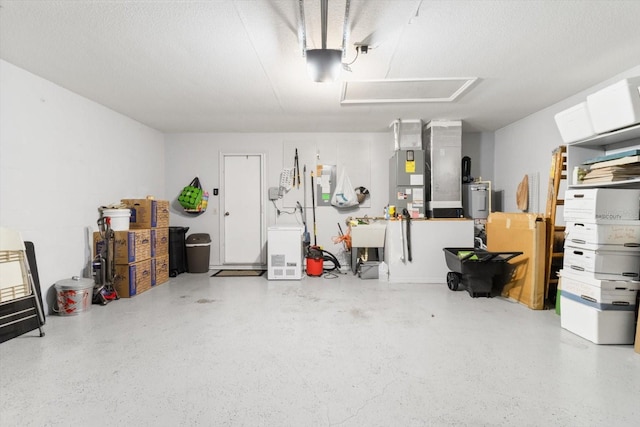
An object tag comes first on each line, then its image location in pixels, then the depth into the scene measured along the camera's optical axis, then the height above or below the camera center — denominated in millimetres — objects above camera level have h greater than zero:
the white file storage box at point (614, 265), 2619 -497
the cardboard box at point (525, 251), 3494 -543
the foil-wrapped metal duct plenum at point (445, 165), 4977 +657
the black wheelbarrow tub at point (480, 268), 3869 -783
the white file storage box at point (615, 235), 2619 -243
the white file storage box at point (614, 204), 2641 +20
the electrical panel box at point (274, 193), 5805 +236
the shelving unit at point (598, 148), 2863 +599
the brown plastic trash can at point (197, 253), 5484 -838
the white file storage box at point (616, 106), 2443 +837
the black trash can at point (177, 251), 5312 -795
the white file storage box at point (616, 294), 2586 -728
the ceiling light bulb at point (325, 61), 2547 +1190
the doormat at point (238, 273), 5344 -1192
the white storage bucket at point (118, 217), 4086 -156
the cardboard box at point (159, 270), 4609 -994
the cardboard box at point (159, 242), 4617 -560
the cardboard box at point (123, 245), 4043 -520
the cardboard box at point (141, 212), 4562 -97
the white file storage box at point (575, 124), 2885 +800
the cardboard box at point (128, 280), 4043 -973
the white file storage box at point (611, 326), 2582 -996
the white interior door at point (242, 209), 5883 -64
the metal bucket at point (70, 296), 3348 -987
